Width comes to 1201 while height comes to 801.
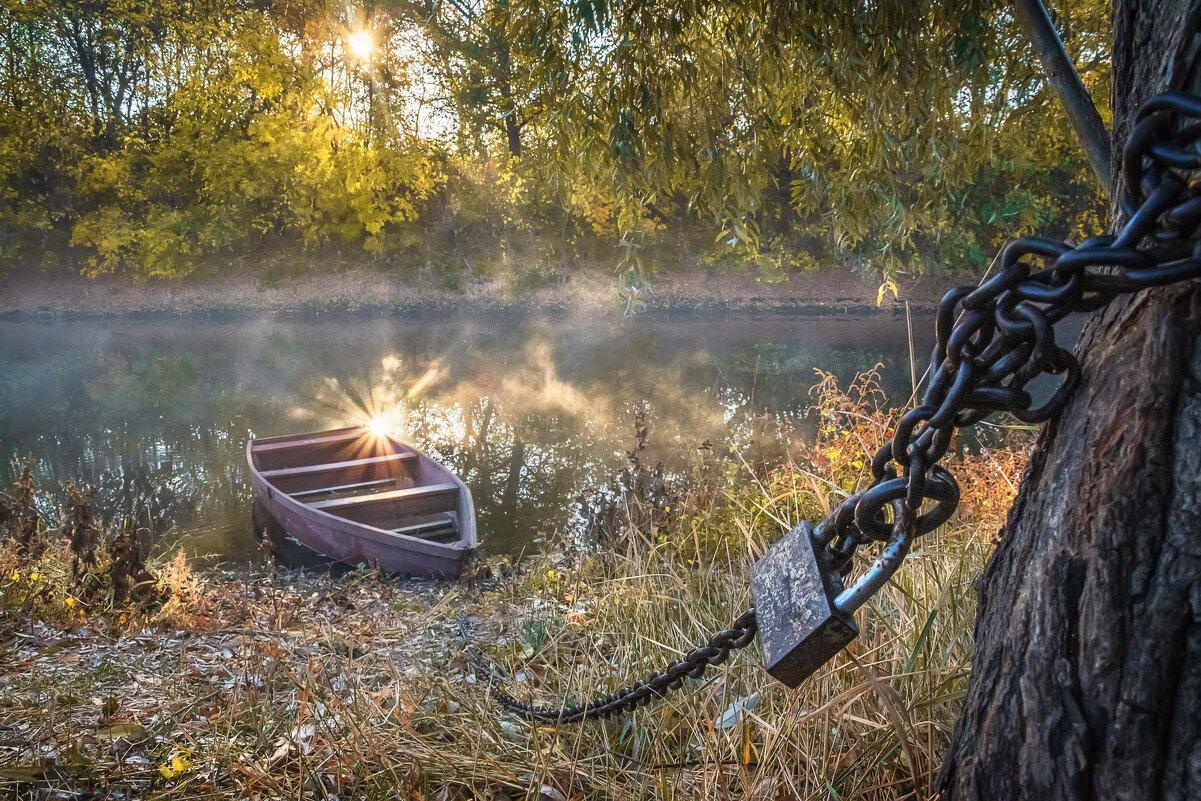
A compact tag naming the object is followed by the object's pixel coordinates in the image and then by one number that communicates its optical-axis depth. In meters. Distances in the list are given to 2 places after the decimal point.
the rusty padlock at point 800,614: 1.08
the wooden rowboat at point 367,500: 6.63
